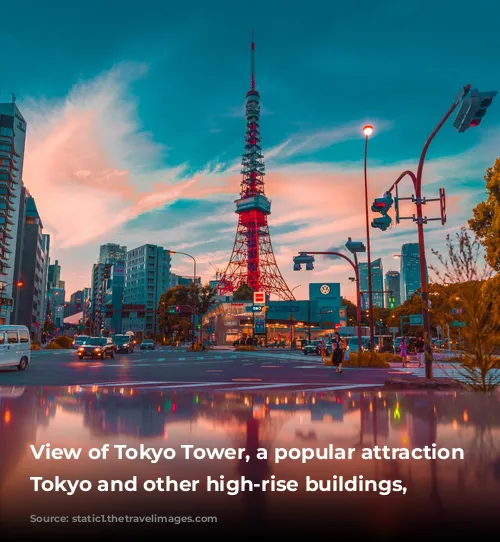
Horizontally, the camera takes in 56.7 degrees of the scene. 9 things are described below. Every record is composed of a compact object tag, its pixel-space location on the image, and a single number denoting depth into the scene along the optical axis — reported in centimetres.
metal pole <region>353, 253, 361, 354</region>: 2608
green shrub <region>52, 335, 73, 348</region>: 6009
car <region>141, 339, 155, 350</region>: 7032
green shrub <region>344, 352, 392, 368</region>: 2597
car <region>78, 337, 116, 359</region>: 3381
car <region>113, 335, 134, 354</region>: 5044
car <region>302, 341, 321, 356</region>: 4885
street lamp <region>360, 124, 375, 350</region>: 1945
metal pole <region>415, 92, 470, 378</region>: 1365
